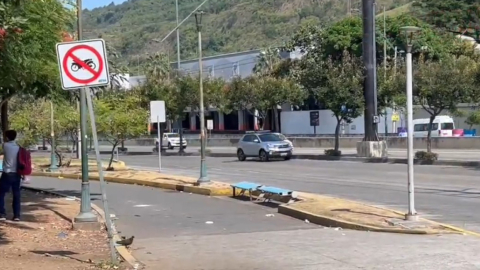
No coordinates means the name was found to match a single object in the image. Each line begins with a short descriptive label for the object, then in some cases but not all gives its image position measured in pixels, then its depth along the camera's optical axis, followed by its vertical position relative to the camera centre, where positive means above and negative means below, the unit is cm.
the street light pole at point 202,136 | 2416 -26
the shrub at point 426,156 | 3472 -146
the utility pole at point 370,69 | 3938 +292
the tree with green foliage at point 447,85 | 3566 +183
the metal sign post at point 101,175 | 981 -60
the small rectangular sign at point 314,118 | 6769 +71
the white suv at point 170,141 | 6419 -105
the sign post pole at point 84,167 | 1441 -72
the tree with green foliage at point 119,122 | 3344 +33
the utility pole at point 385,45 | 5682 +684
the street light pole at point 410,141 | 1352 -30
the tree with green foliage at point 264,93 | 6325 +285
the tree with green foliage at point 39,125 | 3772 +31
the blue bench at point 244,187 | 2100 -168
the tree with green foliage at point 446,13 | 6750 +1066
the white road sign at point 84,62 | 1024 +91
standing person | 1480 -89
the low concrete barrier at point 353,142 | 4725 -122
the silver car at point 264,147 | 4259 -113
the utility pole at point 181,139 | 5462 -76
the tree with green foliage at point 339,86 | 4144 +218
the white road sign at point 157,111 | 3284 +76
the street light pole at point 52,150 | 3491 -93
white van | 5431 -15
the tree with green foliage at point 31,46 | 1097 +145
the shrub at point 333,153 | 4238 -152
